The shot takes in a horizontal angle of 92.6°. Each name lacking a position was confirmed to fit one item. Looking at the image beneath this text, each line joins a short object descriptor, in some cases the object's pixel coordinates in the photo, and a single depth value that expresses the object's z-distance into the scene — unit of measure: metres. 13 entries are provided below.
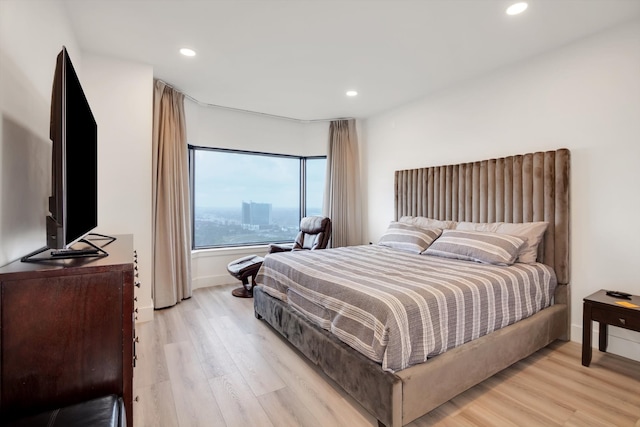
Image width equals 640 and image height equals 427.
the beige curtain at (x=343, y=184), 4.95
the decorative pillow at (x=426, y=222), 3.55
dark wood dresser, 0.96
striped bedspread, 1.66
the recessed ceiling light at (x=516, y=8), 2.17
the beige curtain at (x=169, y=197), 3.51
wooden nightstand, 2.05
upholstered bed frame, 1.64
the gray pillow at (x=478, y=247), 2.60
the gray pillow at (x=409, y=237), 3.34
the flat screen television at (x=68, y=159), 1.12
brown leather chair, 4.40
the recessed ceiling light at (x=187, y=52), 2.82
